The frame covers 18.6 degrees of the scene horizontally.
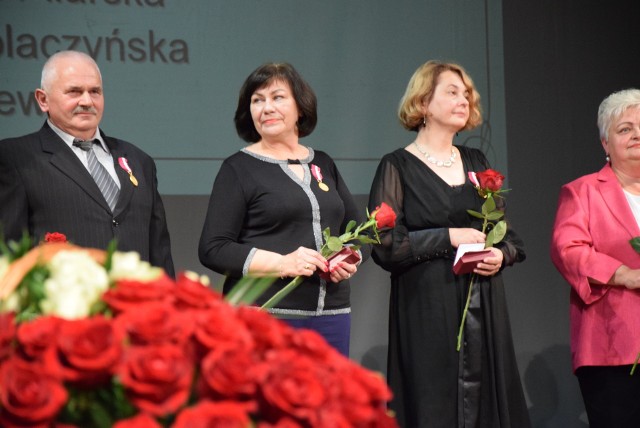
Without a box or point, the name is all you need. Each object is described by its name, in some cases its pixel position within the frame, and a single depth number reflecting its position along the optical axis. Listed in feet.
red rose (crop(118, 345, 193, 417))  7.99
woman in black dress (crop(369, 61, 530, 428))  19.53
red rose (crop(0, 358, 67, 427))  7.85
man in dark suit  17.76
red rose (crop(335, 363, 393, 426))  8.72
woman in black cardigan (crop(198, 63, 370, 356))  18.54
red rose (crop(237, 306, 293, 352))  9.04
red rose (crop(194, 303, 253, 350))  8.53
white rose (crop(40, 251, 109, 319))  8.90
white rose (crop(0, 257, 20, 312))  9.18
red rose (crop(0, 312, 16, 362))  8.53
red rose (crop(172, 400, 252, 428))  7.93
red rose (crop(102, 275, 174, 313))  8.80
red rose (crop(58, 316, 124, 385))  8.01
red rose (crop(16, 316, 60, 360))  8.25
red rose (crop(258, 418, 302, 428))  8.37
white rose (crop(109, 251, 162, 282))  9.59
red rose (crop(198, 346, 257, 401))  8.28
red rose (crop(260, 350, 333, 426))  8.36
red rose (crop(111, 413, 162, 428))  7.98
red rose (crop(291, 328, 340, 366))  9.20
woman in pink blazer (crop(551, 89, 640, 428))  19.42
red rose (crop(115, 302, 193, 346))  8.35
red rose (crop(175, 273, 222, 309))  9.10
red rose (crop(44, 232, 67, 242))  16.49
